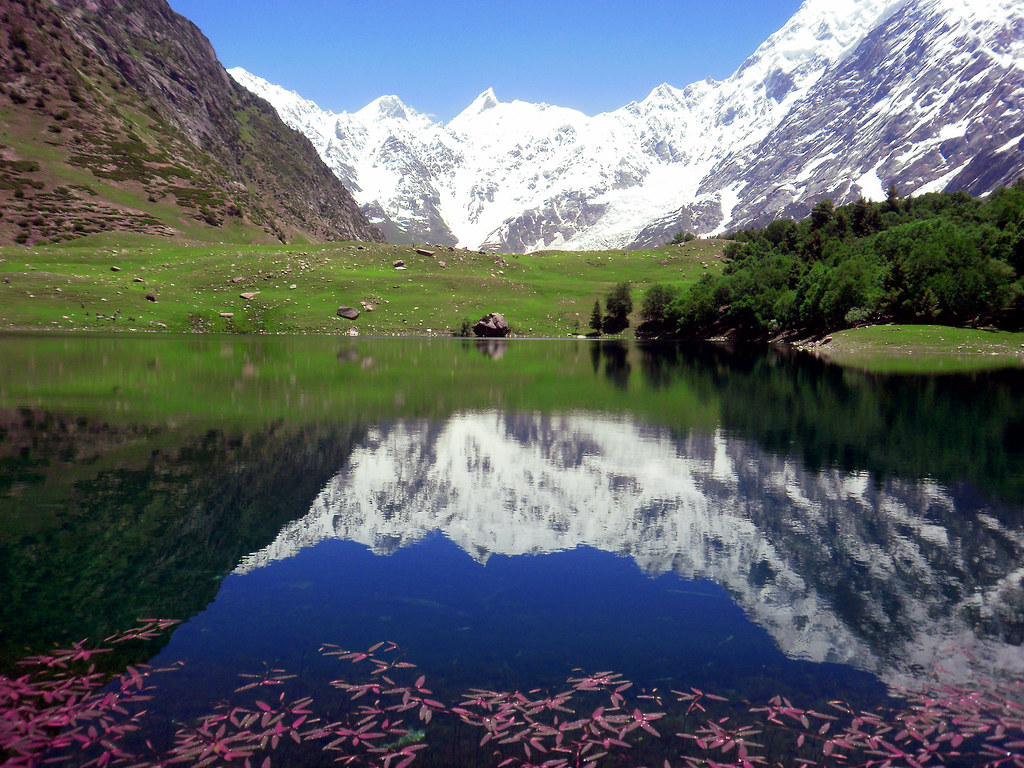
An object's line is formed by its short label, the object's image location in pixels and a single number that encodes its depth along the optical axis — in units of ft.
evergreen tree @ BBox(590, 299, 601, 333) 487.20
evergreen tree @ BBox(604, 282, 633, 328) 486.79
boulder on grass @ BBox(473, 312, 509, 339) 450.71
